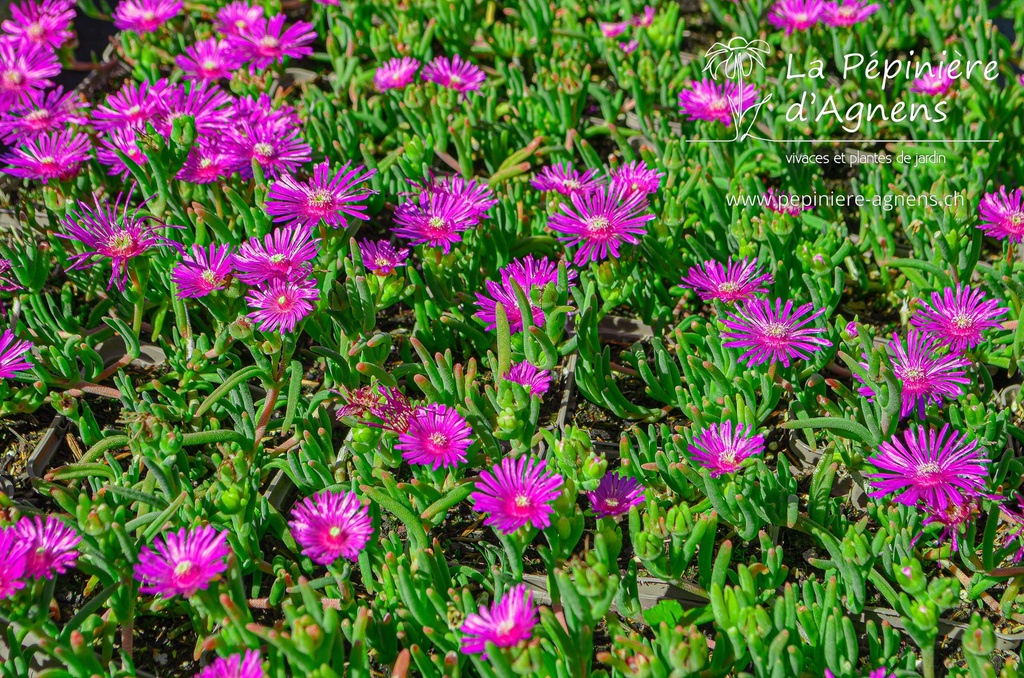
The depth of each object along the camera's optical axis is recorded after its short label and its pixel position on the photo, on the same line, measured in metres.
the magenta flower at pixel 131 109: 1.29
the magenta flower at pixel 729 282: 1.21
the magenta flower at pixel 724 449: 1.14
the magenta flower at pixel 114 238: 1.20
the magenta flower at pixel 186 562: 1.10
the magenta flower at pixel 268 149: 1.25
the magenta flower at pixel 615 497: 1.16
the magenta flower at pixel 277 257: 1.17
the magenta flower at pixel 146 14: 1.39
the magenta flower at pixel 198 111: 1.26
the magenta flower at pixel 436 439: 1.14
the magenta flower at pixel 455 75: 1.34
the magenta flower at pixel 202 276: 1.18
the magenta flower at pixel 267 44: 1.36
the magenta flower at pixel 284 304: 1.16
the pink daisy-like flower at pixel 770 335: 1.18
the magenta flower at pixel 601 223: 1.21
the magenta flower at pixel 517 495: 1.12
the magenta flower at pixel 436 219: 1.23
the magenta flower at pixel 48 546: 1.11
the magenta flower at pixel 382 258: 1.21
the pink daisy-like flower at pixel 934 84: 1.32
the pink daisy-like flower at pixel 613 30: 1.39
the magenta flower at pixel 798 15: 1.38
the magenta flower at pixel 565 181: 1.25
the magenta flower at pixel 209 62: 1.35
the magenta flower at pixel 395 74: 1.33
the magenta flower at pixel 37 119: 1.29
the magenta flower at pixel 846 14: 1.38
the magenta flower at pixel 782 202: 1.26
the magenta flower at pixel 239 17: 1.38
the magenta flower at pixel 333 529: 1.12
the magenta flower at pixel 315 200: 1.20
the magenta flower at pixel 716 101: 1.30
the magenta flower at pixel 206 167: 1.24
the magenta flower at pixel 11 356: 1.18
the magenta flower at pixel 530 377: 1.18
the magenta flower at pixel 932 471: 1.13
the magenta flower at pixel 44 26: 1.38
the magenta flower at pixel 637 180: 1.25
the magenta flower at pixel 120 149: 1.25
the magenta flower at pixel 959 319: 1.19
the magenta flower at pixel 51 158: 1.25
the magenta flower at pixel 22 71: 1.33
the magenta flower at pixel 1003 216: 1.23
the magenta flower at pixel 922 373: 1.16
